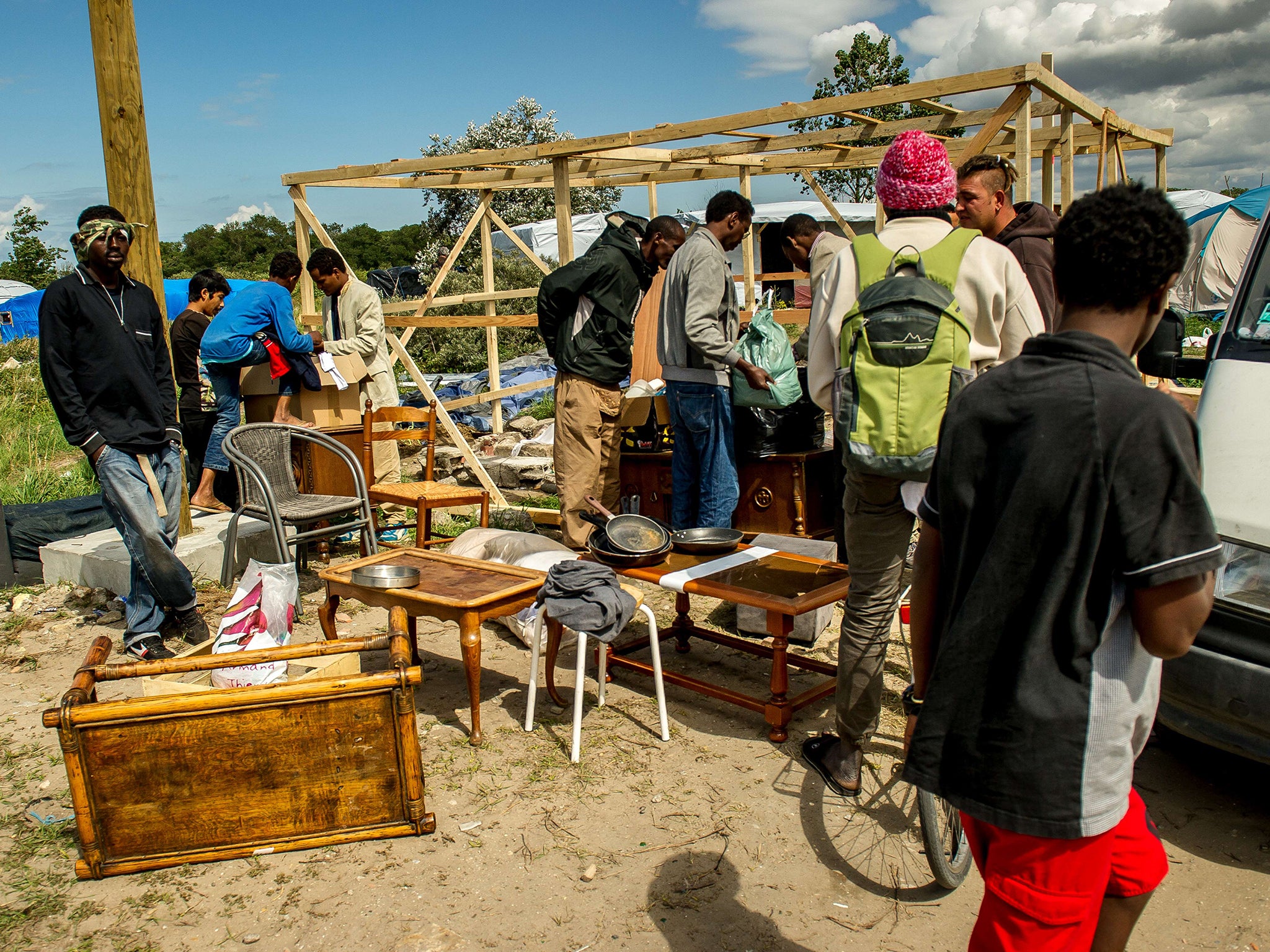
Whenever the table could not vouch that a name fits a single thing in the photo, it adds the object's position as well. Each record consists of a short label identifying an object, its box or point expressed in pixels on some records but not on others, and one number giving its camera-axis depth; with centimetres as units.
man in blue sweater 680
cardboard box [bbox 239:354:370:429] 711
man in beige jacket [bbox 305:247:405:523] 729
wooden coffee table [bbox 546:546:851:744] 362
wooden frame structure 550
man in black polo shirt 138
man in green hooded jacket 563
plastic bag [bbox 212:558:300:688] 384
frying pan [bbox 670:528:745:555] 433
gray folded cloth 358
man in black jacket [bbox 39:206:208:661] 431
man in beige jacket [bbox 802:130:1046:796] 294
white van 264
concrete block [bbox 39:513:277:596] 577
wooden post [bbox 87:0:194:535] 559
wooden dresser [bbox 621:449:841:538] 570
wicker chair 536
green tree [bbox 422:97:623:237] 2286
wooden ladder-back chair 625
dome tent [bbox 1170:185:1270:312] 1736
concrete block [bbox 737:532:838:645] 475
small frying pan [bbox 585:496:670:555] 412
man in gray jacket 512
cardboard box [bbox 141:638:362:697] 320
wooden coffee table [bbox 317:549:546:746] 370
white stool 362
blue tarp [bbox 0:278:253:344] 2209
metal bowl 397
